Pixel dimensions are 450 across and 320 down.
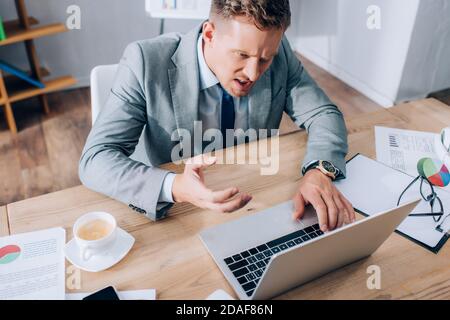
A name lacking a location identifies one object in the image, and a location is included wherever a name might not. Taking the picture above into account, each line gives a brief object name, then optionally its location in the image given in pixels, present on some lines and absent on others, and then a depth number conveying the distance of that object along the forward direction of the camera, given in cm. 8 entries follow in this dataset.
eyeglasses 101
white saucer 84
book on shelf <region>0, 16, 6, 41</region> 235
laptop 71
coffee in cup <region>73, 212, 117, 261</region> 84
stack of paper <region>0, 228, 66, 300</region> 80
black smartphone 78
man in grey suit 98
